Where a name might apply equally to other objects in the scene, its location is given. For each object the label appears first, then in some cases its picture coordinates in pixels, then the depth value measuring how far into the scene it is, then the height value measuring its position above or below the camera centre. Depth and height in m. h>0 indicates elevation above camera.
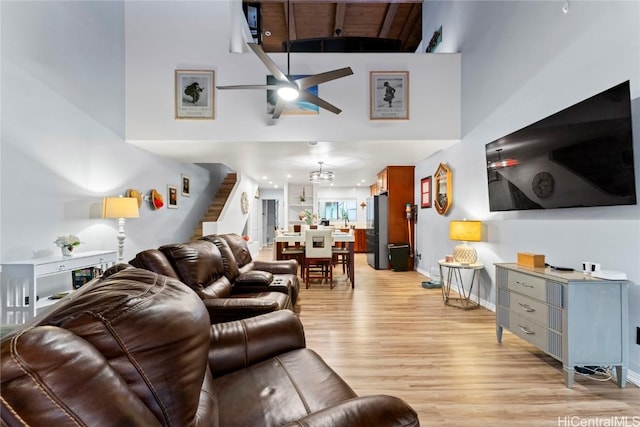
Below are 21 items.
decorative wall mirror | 4.72 +0.46
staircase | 7.28 +0.42
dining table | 5.00 -0.43
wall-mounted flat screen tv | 1.97 +0.48
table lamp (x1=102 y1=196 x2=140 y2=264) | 3.66 +0.09
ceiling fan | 2.93 +1.42
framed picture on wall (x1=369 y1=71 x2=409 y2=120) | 4.46 +1.91
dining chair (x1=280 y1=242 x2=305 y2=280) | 5.55 -0.72
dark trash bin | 6.33 -0.87
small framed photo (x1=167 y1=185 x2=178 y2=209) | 5.73 +0.41
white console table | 2.51 -0.62
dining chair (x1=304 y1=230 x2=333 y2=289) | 5.00 -0.50
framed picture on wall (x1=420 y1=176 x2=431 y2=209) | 5.71 +0.50
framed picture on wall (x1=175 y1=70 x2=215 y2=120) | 4.39 +1.84
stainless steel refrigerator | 6.64 -0.37
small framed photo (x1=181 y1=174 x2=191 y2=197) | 6.41 +0.72
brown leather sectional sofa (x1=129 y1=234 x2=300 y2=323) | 2.11 -0.59
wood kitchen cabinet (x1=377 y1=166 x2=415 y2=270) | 6.67 +0.37
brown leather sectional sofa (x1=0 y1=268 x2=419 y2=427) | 0.54 -0.34
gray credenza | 2.01 -0.74
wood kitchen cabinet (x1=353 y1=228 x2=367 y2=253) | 9.59 -0.82
